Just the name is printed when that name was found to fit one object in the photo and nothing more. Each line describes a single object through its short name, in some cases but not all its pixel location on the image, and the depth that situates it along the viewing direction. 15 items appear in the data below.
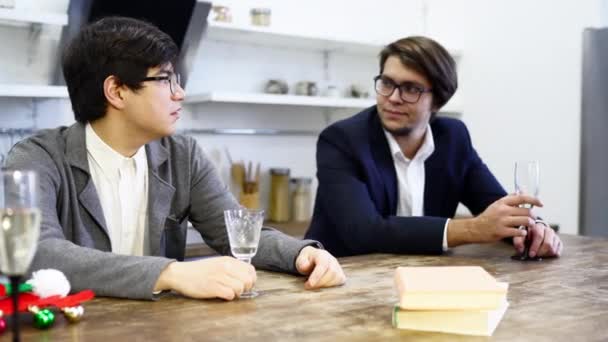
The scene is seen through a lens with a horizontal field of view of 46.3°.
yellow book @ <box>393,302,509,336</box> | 1.15
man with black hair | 1.67
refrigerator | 3.66
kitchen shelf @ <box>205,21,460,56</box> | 3.42
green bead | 1.14
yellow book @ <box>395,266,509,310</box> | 1.16
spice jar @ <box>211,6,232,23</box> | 3.43
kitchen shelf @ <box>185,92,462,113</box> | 3.32
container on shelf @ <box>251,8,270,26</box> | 3.56
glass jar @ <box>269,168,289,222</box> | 3.77
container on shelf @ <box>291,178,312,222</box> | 3.80
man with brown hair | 2.14
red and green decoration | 1.16
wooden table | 1.13
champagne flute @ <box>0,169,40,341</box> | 0.83
